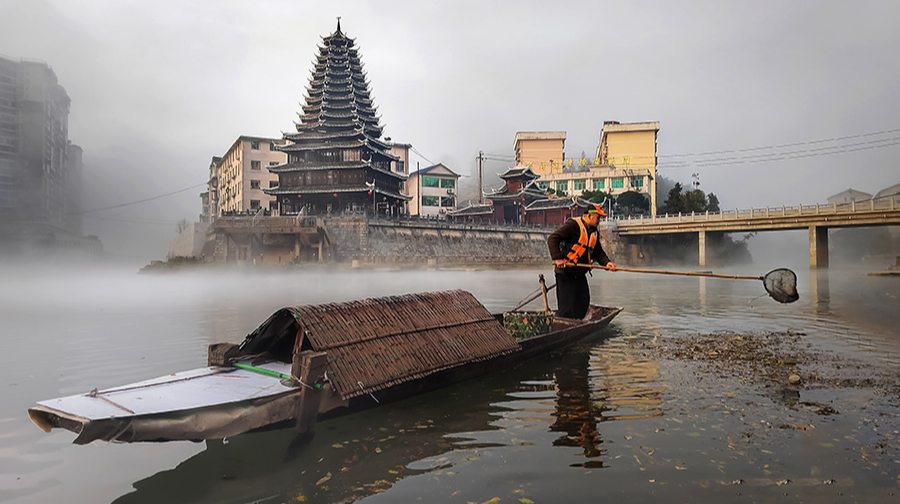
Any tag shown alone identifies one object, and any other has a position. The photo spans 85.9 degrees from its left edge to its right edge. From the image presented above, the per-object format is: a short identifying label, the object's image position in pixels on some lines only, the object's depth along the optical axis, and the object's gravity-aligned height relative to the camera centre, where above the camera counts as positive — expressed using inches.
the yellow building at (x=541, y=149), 3430.1 +788.7
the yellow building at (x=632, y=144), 3127.5 +743.2
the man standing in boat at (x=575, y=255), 368.2 +2.0
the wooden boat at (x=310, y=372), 146.6 -46.3
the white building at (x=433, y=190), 2778.1 +401.5
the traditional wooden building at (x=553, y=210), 2237.9 +227.4
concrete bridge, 1472.7 +128.9
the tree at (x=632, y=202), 2615.7 +299.6
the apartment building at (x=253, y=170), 2324.1 +439.4
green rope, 195.6 -47.2
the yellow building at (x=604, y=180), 2896.2 +476.7
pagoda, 1788.9 +407.9
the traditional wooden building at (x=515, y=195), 2413.9 +319.5
